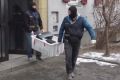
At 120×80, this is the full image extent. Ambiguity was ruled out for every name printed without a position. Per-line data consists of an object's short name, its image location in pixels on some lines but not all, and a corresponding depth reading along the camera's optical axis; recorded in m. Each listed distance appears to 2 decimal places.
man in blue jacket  4.93
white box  5.13
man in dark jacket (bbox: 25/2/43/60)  5.76
